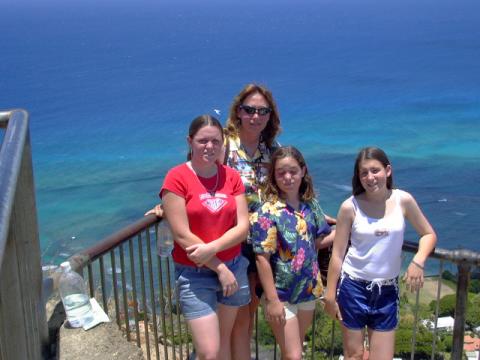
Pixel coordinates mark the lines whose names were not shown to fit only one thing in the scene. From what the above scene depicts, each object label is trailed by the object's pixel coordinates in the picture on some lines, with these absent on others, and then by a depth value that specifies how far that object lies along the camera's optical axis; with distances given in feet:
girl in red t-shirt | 11.45
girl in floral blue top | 12.25
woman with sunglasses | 12.91
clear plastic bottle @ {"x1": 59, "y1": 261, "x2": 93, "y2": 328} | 10.86
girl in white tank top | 12.04
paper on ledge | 11.00
